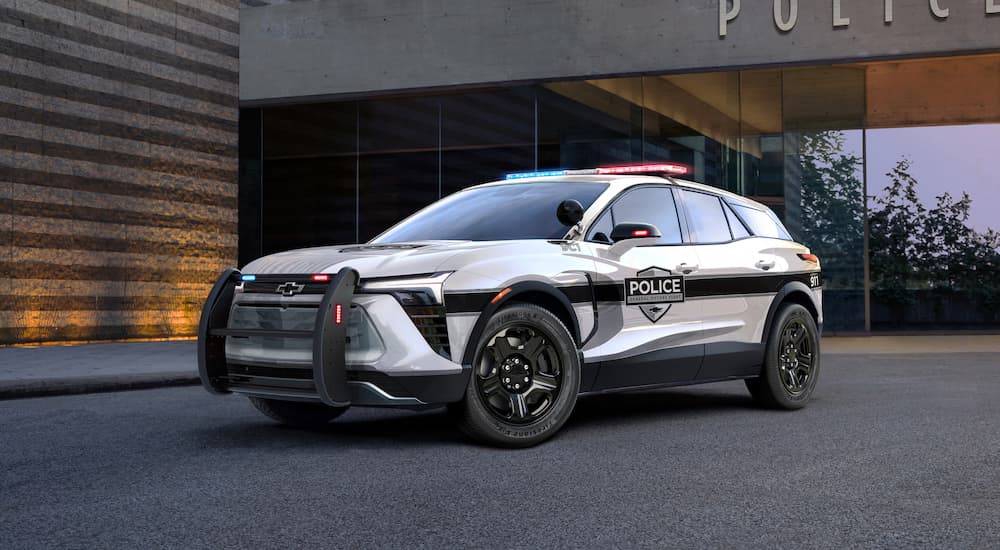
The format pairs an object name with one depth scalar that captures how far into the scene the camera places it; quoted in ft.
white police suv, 19.63
